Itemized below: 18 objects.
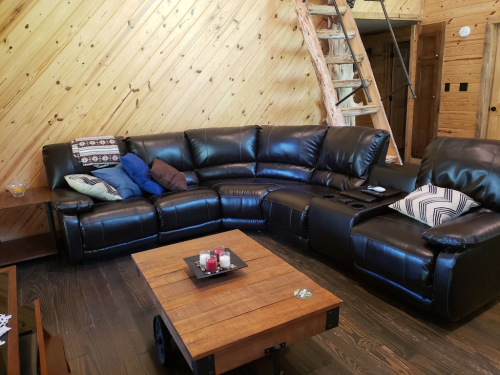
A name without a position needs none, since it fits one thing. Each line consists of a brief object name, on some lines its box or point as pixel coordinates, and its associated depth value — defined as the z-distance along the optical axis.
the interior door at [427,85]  5.34
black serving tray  1.93
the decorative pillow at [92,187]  3.11
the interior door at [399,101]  6.42
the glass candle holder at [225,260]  1.98
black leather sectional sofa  2.12
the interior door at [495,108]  4.70
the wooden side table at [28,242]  3.05
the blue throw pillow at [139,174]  3.45
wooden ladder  3.99
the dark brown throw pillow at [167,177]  3.45
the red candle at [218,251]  2.05
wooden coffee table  1.49
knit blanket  3.46
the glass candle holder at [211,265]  1.95
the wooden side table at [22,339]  1.31
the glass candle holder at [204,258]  2.02
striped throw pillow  2.33
